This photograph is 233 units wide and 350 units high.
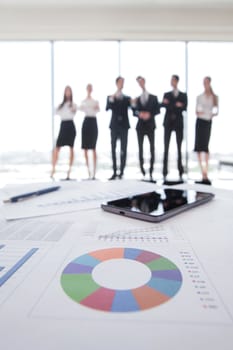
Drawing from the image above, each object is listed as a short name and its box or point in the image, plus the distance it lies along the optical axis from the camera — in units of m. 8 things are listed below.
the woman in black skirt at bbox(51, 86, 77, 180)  3.31
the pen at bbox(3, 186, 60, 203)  0.54
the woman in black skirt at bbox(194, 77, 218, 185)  3.23
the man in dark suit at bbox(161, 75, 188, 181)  3.25
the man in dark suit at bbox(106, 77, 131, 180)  3.24
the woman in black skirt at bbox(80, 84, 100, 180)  3.31
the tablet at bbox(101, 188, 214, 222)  0.42
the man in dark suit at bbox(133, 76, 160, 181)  3.25
